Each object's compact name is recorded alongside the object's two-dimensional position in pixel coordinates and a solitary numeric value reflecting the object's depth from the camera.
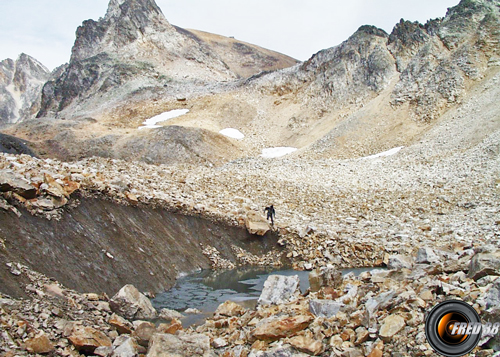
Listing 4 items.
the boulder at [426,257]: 9.28
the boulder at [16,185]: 9.90
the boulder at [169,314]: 8.84
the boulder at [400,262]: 10.04
